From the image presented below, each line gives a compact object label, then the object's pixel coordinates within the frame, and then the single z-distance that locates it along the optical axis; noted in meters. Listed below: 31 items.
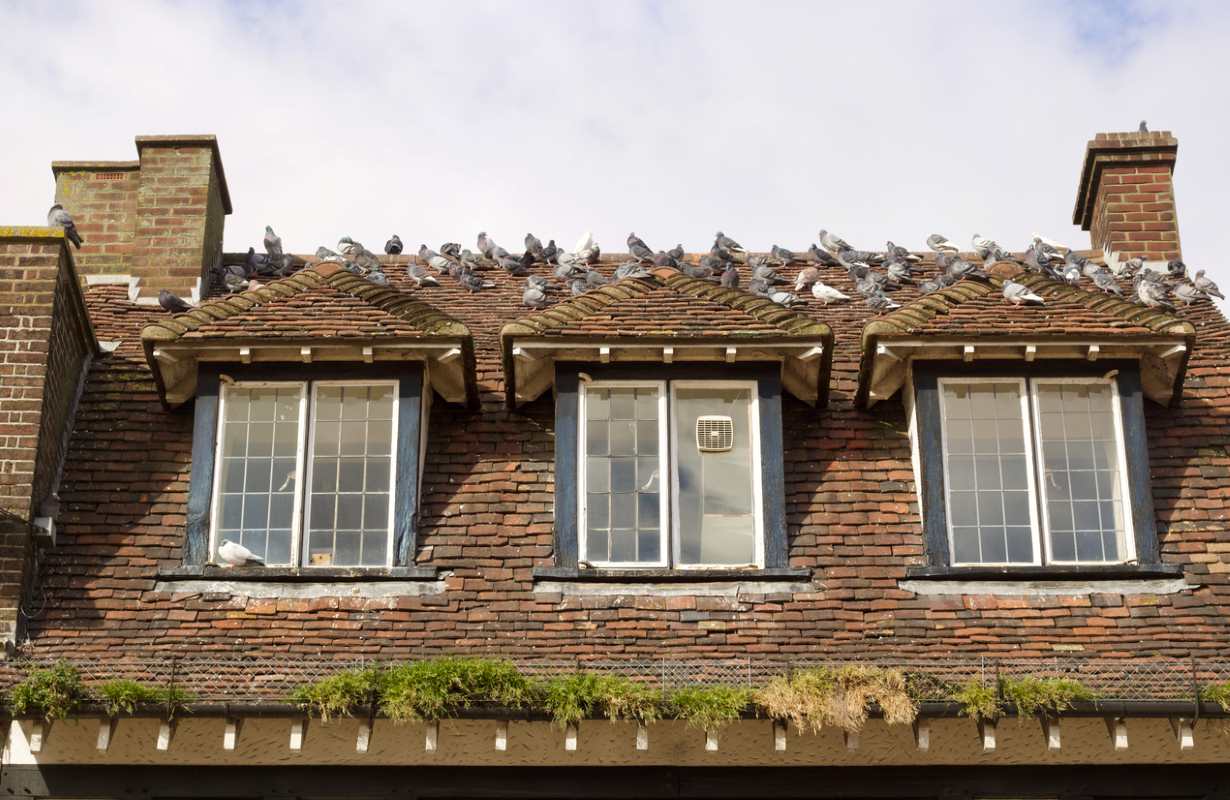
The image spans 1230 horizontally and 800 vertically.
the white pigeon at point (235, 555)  12.83
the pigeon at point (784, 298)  15.34
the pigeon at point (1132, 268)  16.11
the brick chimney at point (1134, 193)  16.83
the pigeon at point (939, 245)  16.94
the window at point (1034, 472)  13.09
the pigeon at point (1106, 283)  15.76
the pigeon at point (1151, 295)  15.13
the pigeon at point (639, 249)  16.28
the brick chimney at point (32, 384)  12.77
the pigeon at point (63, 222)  14.59
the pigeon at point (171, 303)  15.41
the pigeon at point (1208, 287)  15.57
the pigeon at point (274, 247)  16.69
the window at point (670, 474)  13.05
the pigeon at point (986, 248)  16.28
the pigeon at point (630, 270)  15.04
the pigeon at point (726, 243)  16.56
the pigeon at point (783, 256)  16.83
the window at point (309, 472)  13.14
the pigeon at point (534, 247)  16.66
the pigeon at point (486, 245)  16.58
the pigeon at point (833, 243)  16.55
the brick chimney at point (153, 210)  16.16
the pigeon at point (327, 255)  16.55
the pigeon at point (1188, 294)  15.49
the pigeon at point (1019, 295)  14.16
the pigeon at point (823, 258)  16.67
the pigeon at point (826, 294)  15.71
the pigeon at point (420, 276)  16.22
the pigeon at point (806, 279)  16.17
